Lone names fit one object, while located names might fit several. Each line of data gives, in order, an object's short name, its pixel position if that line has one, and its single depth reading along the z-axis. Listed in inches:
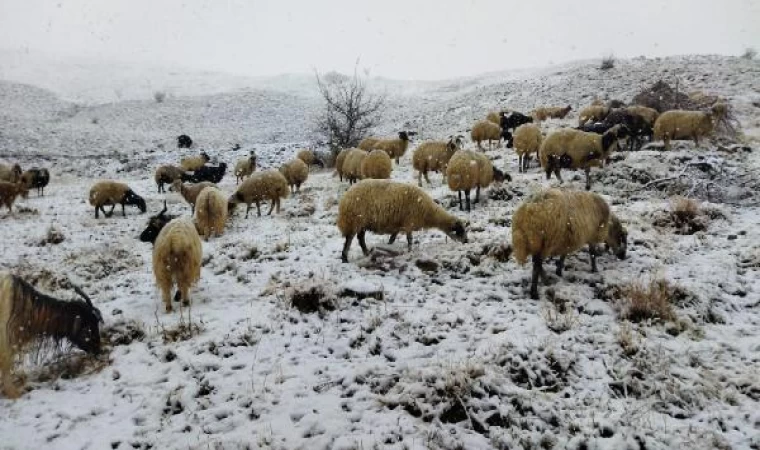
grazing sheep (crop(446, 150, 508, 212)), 460.4
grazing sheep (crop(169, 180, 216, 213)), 575.8
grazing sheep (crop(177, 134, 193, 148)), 1226.6
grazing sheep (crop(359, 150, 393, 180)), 601.9
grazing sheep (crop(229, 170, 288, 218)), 554.3
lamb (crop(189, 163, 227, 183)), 772.0
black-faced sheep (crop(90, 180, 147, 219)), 569.3
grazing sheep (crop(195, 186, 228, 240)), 452.4
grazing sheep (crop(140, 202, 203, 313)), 278.5
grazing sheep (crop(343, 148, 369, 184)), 650.8
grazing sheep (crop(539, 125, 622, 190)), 507.8
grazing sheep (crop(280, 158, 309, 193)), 672.4
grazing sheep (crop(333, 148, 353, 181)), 705.0
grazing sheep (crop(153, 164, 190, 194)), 735.7
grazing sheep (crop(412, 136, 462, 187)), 583.2
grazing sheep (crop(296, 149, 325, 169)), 879.7
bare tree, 950.4
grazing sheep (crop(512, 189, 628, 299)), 264.8
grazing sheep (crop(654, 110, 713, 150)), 599.5
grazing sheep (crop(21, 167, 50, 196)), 697.6
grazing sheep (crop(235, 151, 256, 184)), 791.1
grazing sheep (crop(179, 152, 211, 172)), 877.2
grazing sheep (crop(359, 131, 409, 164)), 753.1
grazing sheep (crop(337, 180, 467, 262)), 343.6
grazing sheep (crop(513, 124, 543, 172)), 611.8
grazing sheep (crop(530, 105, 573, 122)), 970.1
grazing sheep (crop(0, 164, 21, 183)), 683.4
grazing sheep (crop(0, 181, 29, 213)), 557.3
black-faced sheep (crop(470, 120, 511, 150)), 799.7
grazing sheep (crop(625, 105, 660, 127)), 661.4
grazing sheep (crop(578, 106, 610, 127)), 738.8
